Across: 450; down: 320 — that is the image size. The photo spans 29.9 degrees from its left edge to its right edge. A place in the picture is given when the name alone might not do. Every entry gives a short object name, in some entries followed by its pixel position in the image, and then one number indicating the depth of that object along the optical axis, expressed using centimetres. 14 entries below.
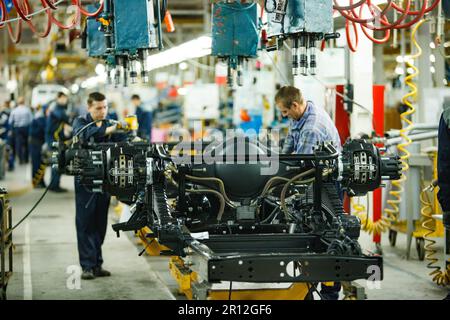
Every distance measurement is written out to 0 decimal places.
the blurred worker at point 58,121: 1627
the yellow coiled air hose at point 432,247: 795
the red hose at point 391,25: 626
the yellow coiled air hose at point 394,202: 895
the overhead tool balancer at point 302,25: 587
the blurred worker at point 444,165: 582
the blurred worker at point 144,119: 1645
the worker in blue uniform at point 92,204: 838
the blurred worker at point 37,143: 1825
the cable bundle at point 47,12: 630
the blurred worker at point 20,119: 2181
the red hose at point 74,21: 672
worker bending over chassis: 712
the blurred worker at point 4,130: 1959
